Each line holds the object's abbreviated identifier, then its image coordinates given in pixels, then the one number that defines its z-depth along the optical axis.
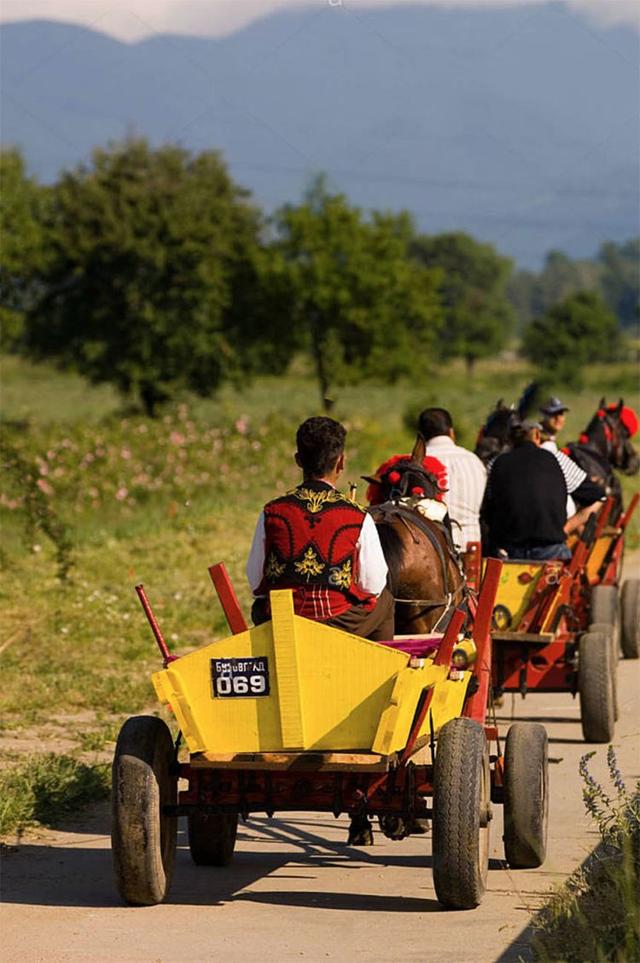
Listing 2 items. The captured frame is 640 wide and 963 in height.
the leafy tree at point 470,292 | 115.69
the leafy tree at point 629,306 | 188.00
